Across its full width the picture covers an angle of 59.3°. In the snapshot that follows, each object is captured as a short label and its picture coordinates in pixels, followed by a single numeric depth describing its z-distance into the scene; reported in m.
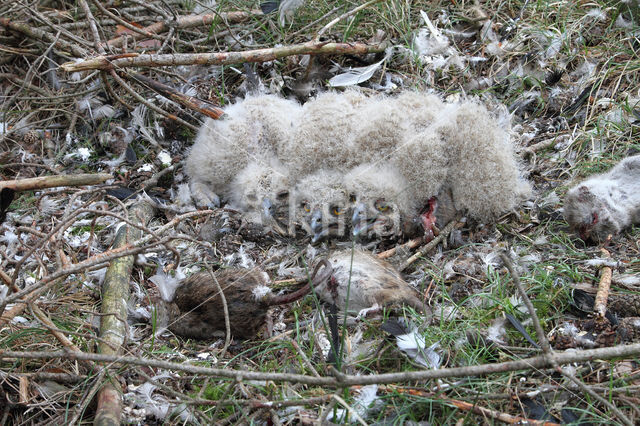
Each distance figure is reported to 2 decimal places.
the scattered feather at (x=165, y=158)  3.82
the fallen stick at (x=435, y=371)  1.71
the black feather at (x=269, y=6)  4.31
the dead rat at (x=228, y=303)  2.60
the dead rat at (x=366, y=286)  2.60
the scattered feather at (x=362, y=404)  1.99
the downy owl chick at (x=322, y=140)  3.20
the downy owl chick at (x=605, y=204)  2.88
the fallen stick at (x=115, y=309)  2.04
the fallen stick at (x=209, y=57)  3.40
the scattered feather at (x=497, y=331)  2.31
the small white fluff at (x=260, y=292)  2.61
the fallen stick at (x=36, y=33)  4.01
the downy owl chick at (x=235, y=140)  3.39
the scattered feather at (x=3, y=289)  2.84
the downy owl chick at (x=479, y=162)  3.05
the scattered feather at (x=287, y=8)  4.25
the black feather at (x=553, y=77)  3.93
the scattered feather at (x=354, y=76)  3.95
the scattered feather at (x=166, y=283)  2.80
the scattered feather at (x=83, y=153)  3.92
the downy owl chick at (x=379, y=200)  3.03
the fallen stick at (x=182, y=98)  3.52
